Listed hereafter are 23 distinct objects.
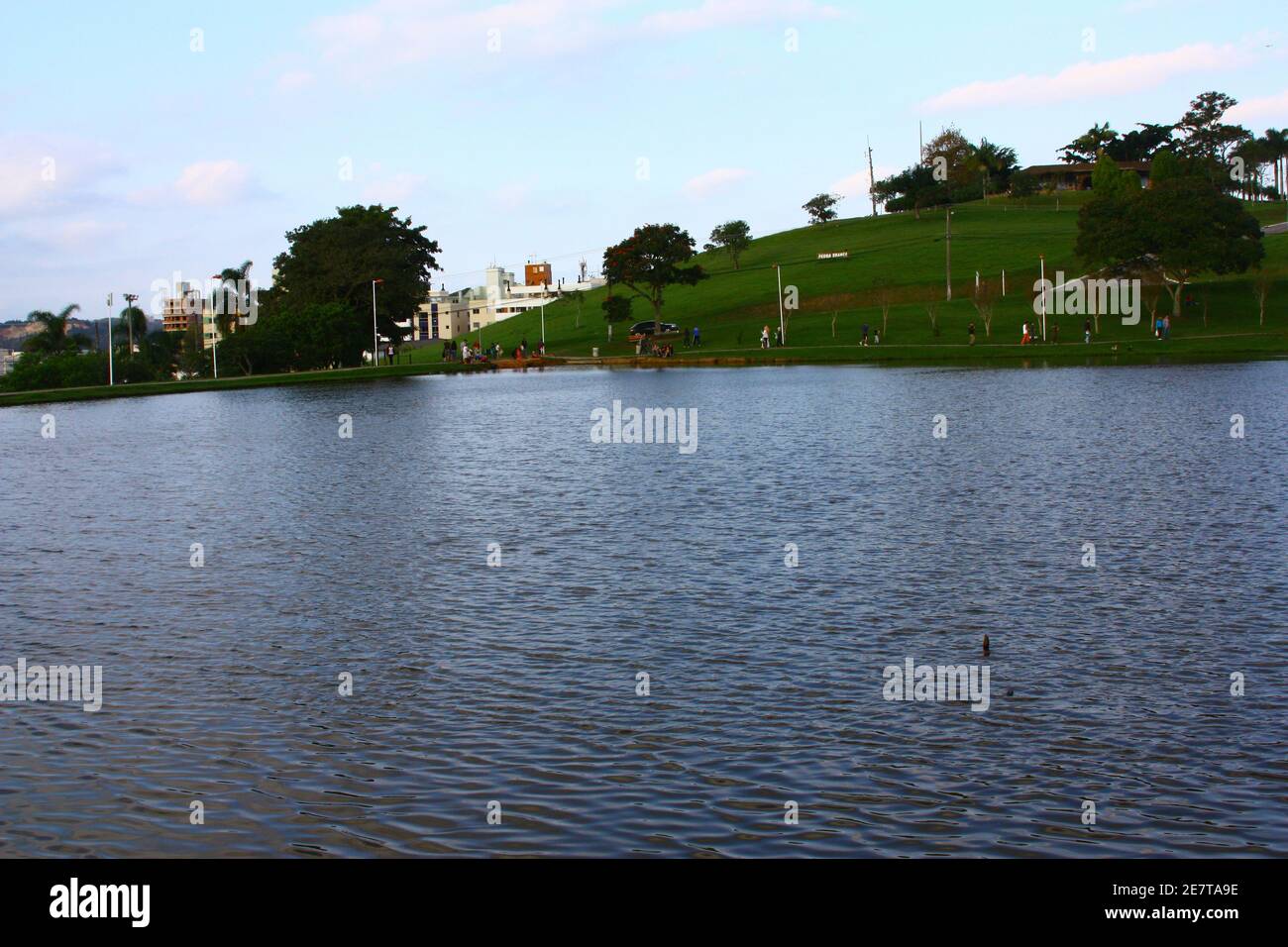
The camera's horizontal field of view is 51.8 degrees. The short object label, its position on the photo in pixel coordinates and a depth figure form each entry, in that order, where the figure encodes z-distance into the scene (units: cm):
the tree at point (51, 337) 11262
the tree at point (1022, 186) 18088
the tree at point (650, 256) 11819
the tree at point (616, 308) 12031
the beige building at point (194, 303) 13590
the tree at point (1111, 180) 11925
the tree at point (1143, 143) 18800
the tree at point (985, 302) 9944
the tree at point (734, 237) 16725
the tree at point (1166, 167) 12169
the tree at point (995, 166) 19188
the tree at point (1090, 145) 19250
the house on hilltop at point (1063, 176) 19238
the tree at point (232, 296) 14338
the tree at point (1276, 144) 17862
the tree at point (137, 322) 13788
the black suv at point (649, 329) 12081
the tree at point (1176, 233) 9694
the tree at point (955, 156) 18561
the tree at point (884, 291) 12739
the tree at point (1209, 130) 17462
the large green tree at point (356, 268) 11962
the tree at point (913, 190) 17688
